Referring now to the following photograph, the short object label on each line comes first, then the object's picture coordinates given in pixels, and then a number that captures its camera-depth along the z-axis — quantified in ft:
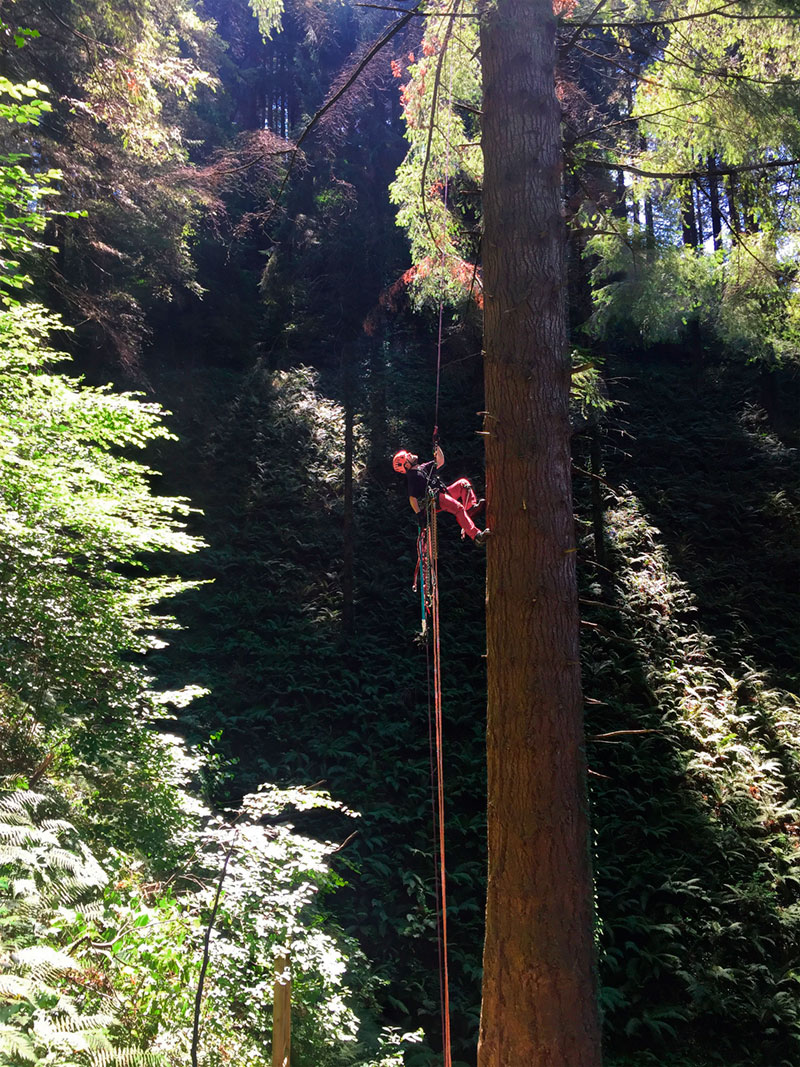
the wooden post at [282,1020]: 9.70
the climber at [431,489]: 18.07
